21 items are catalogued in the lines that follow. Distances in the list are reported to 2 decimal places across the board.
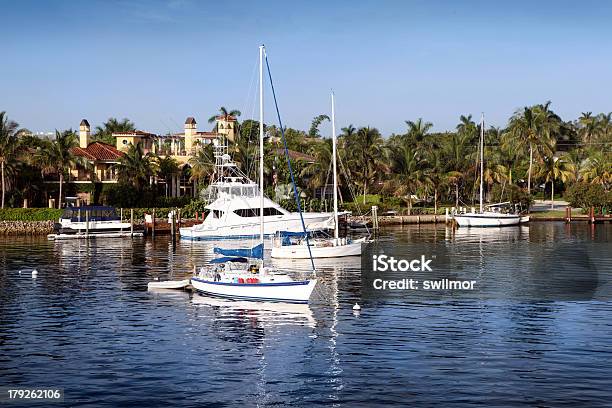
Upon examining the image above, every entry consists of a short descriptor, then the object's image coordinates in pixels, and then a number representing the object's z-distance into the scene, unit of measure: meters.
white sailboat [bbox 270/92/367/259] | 65.19
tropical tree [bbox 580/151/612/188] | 121.06
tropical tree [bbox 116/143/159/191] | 107.50
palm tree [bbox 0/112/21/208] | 99.00
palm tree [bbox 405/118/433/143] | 129.38
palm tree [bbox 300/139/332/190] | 114.81
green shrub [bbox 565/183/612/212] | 118.06
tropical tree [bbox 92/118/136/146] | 169.62
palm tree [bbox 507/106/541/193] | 127.56
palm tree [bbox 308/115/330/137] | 187.85
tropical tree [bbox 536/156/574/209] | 128.50
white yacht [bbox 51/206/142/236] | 91.69
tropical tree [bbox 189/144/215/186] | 110.44
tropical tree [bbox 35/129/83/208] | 104.31
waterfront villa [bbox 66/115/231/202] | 113.19
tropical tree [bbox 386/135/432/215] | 119.06
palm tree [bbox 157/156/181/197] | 114.82
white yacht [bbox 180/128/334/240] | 86.00
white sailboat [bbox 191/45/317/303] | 43.66
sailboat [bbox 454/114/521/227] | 106.75
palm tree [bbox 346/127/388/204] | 119.12
